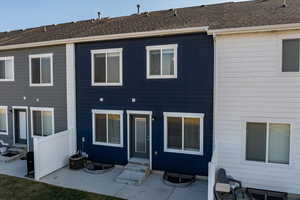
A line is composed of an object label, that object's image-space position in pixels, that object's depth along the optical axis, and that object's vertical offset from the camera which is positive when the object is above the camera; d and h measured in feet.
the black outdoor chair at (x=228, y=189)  23.86 -10.74
